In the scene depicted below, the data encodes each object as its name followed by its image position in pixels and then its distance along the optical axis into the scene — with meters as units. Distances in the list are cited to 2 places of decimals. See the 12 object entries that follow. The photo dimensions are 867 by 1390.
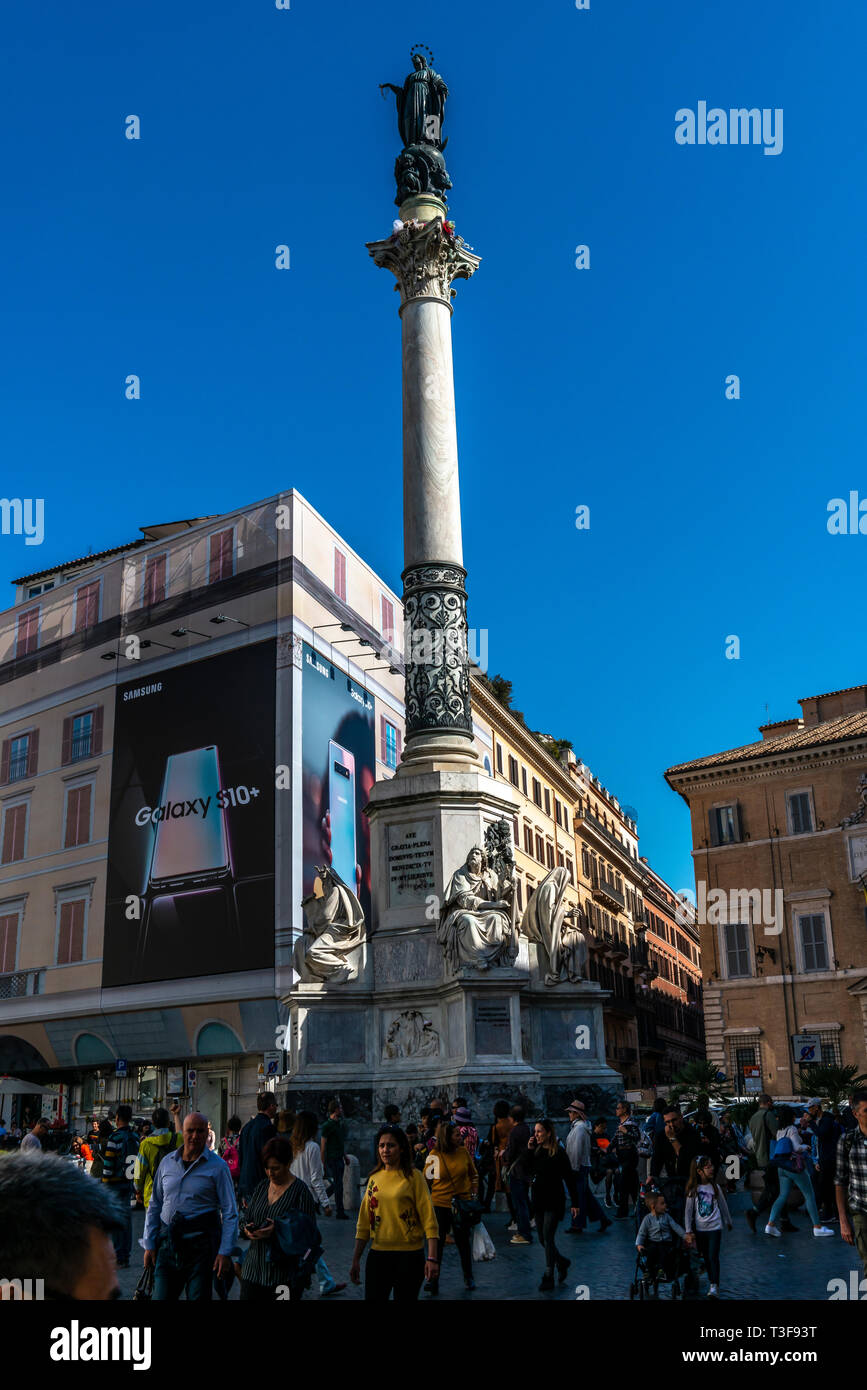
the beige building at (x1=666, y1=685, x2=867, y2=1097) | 46.94
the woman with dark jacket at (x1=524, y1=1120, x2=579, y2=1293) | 10.93
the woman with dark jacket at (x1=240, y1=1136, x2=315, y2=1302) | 6.96
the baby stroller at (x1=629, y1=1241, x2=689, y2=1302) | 10.21
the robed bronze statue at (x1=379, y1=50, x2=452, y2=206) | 26.08
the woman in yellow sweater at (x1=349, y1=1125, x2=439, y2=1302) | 7.57
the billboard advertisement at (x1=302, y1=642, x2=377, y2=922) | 41.50
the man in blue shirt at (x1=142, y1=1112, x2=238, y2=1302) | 7.73
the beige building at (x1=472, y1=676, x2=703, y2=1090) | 60.72
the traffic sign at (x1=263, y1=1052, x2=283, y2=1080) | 32.28
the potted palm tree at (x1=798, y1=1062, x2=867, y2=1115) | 24.97
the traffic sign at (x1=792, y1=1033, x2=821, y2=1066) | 26.62
